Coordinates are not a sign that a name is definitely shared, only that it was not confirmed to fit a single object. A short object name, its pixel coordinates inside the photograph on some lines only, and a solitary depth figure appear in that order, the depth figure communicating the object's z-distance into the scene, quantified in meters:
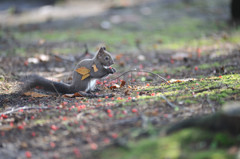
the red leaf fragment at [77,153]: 5.92
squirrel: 10.38
